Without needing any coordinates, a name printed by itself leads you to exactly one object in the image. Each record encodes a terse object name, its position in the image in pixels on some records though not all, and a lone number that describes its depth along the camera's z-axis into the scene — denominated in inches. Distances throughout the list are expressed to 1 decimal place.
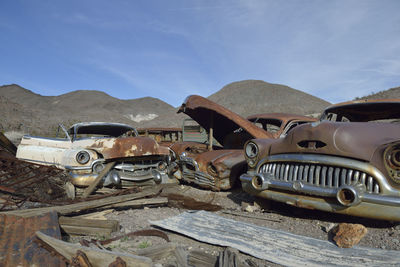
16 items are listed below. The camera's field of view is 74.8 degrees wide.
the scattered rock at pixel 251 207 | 135.1
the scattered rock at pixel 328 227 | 103.1
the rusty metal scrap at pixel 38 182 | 160.4
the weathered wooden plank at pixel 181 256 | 79.9
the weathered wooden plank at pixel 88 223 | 105.5
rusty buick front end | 88.0
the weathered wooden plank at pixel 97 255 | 66.6
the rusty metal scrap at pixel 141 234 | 92.7
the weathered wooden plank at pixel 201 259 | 79.3
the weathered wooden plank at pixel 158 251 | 84.0
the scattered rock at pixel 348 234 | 89.0
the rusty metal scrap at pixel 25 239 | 77.0
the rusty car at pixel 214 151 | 170.1
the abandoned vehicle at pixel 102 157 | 165.2
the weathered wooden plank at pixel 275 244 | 78.9
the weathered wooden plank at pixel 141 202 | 138.6
